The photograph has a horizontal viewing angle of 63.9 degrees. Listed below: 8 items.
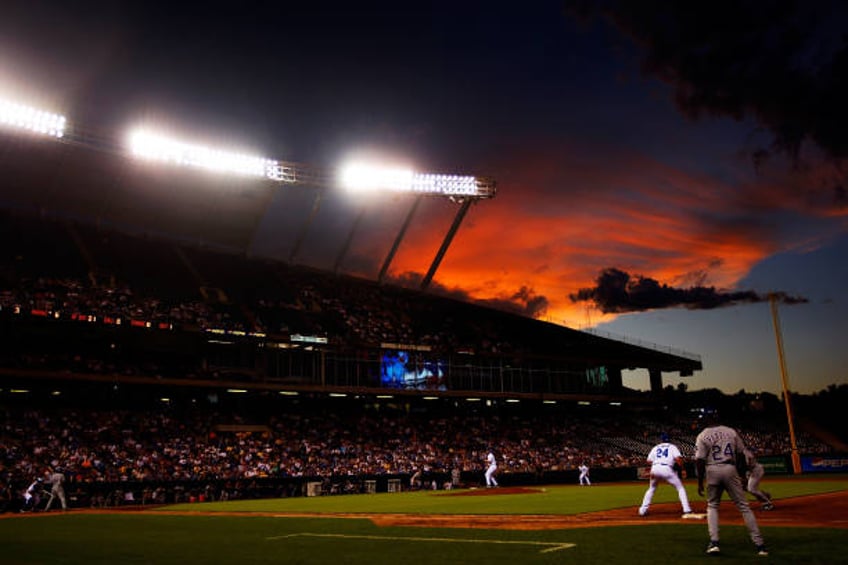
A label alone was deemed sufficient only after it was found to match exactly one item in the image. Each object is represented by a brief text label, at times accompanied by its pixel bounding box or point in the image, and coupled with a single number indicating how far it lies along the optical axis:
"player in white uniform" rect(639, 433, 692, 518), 13.34
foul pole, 36.24
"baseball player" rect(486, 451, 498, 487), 28.52
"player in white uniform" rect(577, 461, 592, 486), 34.03
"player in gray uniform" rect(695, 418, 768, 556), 7.99
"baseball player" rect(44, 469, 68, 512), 22.91
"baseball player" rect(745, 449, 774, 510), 14.14
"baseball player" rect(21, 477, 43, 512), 23.23
